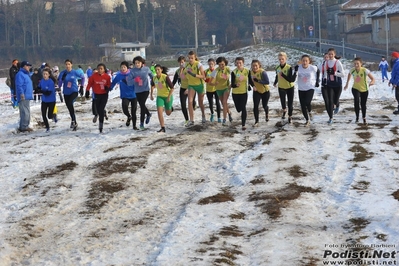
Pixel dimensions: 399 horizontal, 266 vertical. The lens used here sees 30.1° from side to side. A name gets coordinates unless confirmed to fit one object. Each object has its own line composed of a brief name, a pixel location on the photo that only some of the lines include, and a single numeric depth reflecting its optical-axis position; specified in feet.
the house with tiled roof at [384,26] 259.19
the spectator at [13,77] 73.51
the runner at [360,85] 53.36
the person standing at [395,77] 59.41
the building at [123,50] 304.50
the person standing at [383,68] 114.48
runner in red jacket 51.39
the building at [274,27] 351.46
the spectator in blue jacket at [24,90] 54.24
